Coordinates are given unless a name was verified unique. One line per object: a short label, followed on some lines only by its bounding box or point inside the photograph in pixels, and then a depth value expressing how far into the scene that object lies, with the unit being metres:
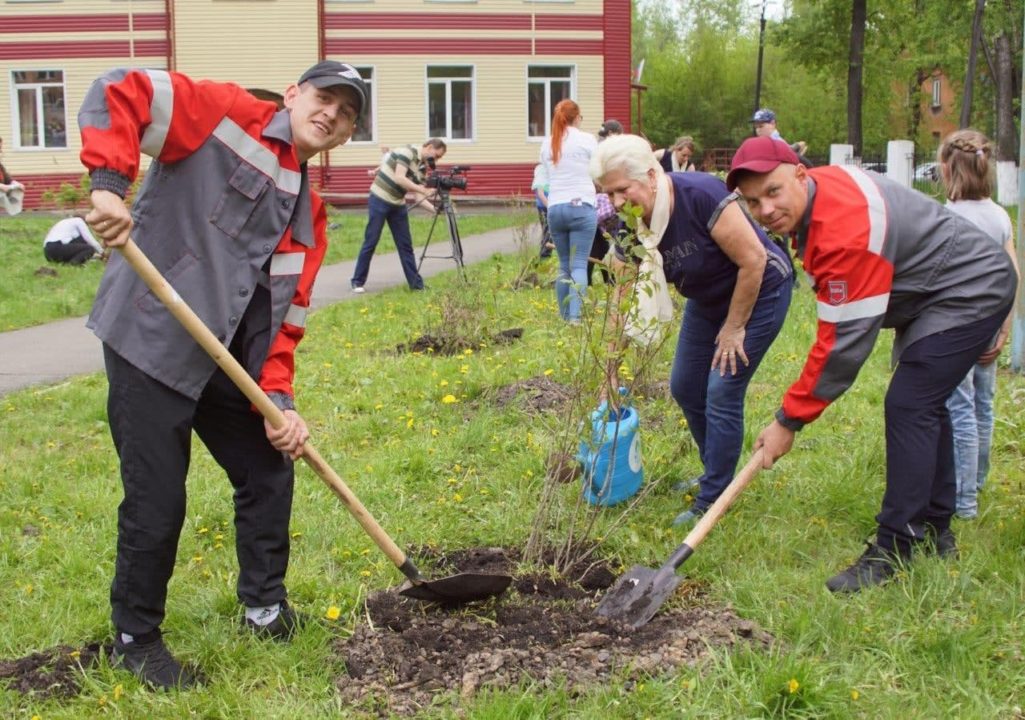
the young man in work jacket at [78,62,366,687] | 3.16
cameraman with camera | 11.52
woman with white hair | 4.14
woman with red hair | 9.02
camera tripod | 12.00
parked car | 27.63
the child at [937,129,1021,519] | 4.52
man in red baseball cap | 3.60
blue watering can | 4.18
